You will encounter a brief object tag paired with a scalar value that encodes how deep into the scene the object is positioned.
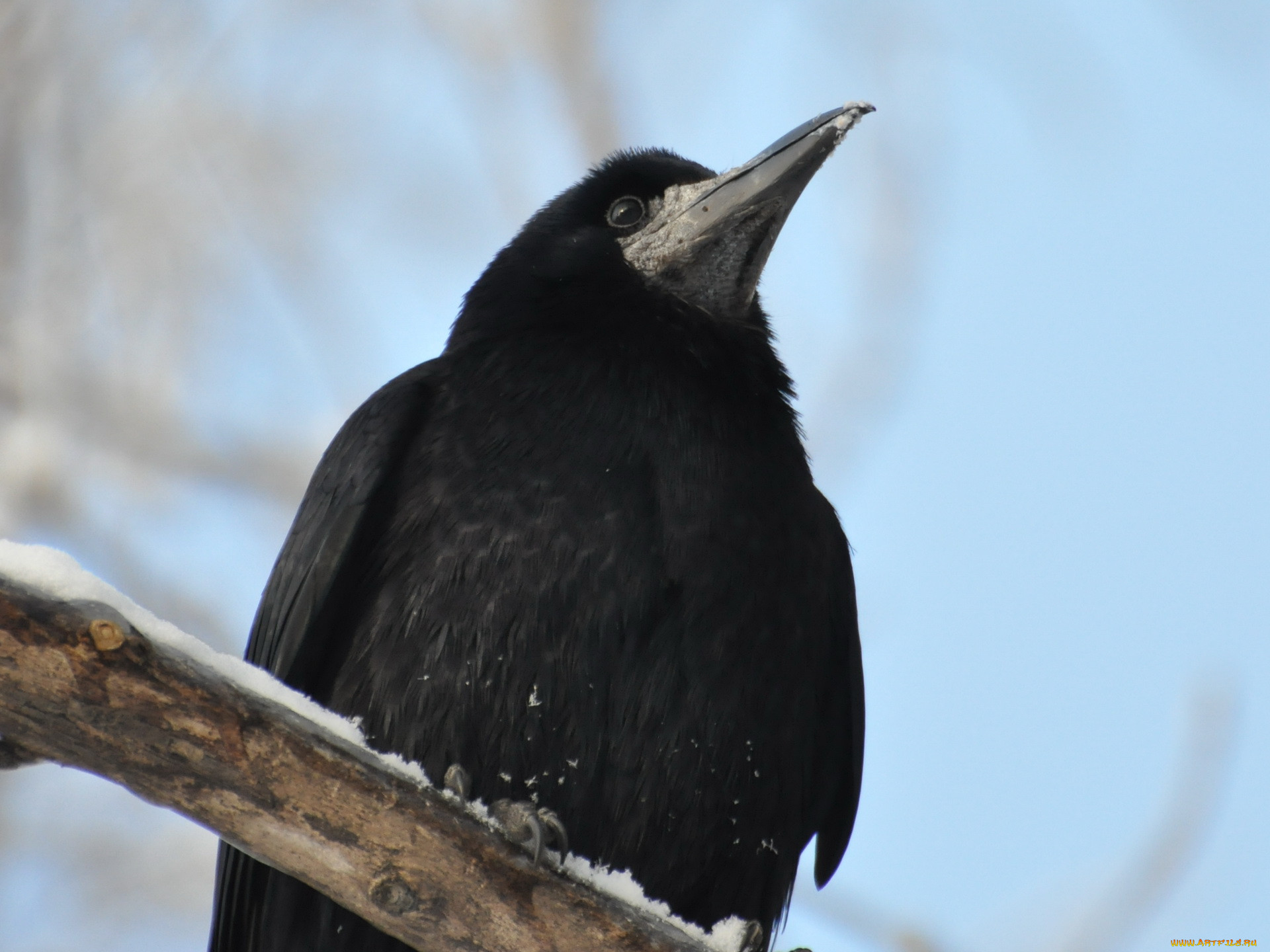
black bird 6.39
